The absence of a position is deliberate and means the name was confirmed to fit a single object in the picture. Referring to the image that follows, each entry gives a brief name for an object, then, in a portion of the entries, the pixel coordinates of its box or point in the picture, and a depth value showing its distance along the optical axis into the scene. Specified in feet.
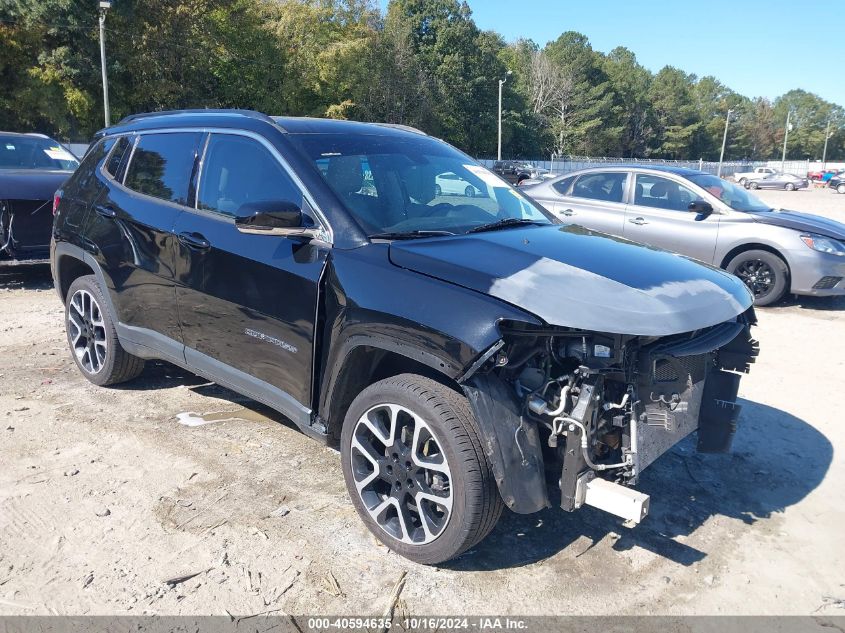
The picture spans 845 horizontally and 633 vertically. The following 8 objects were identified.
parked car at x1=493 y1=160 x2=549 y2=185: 140.92
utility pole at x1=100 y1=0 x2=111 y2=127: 99.15
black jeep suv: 8.93
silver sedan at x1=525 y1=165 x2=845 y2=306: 26.96
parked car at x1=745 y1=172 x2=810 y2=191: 172.55
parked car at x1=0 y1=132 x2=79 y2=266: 26.58
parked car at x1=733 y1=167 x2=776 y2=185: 189.86
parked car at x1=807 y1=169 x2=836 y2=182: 206.59
